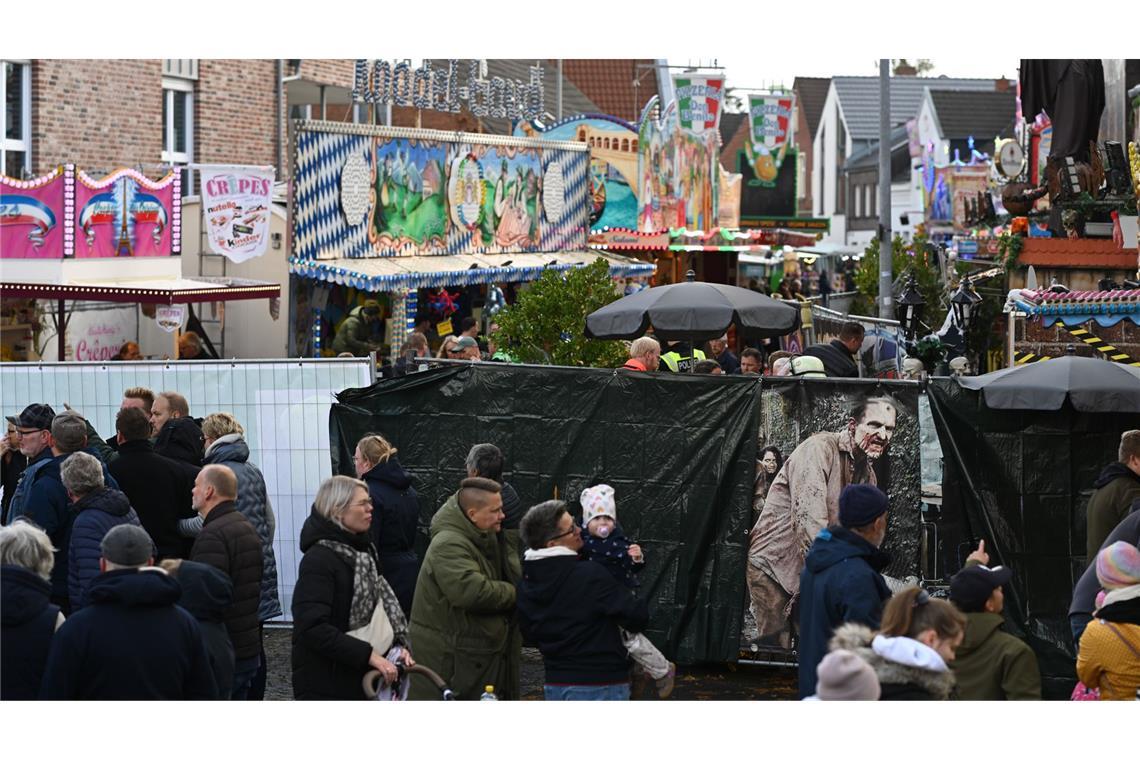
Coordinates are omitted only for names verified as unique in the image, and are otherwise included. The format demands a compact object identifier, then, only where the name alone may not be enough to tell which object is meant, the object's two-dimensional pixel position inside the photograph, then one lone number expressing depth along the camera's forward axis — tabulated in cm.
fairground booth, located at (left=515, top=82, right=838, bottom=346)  3197
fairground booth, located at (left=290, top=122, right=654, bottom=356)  2167
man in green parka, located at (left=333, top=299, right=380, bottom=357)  2169
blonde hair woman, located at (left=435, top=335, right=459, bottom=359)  1488
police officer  1427
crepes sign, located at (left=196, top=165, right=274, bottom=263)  1970
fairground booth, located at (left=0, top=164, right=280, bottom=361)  1755
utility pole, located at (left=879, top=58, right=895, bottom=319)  2467
